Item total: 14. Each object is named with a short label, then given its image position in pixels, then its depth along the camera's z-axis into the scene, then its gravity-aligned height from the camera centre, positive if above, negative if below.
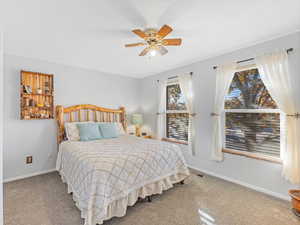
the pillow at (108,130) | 3.29 -0.39
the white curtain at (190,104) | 3.36 +0.18
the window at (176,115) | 3.71 -0.08
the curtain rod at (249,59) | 2.13 +0.88
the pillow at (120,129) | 3.77 -0.42
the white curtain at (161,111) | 4.11 +0.03
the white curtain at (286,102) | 2.04 +0.13
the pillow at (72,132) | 3.03 -0.40
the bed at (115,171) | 1.63 -0.79
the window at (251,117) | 2.35 -0.09
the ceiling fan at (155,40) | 1.86 +0.98
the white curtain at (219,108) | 2.79 +0.07
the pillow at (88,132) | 3.02 -0.40
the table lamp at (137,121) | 4.31 -0.25
